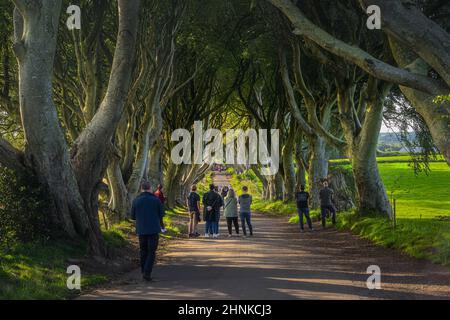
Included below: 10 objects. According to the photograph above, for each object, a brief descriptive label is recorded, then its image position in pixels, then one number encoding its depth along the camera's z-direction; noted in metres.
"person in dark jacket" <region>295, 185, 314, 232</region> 22.84
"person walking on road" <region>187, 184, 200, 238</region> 20.88
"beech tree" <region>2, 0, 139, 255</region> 12.37
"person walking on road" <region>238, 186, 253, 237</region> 21.42
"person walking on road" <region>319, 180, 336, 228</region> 23.00
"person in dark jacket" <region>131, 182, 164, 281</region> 11.00
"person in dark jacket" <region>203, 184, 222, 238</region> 20.78
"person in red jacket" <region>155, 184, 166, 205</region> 21.35
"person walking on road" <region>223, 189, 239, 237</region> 21.67
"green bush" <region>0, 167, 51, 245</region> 12.03
